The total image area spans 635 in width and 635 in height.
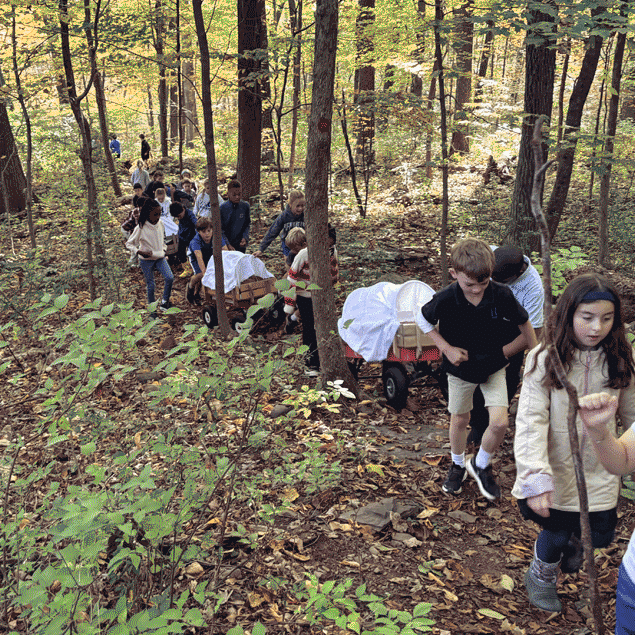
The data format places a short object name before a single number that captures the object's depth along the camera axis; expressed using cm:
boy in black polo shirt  382
